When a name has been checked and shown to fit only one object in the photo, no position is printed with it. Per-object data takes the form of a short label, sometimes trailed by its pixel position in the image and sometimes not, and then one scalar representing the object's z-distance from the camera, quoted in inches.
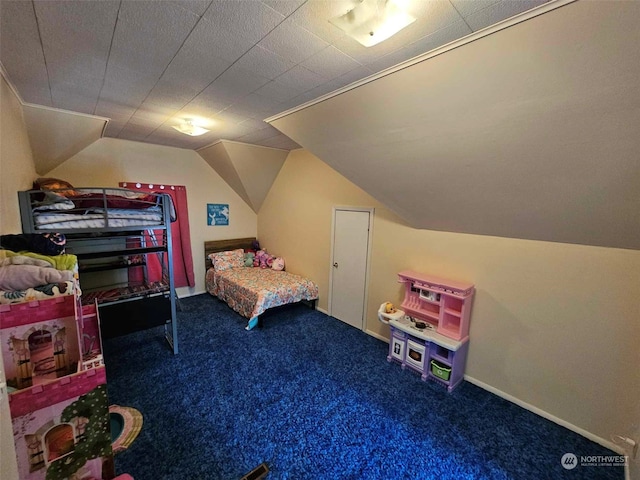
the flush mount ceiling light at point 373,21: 42.4
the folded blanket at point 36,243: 59.3
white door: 141.7
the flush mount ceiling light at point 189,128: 110.0
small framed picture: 189.9
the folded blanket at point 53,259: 55.6
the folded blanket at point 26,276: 45.6
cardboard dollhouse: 38.2
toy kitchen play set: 102.0
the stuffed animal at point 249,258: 196.4
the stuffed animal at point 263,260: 195.5
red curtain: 163.1
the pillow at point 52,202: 81.2
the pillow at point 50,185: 96.9
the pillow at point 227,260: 185.5
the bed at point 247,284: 145.9
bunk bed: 82.7
